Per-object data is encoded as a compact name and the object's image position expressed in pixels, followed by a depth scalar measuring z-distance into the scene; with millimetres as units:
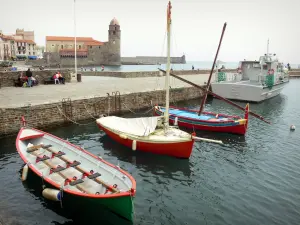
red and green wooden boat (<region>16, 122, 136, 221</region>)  7961
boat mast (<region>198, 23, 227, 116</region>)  19375
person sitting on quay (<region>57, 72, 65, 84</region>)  27792
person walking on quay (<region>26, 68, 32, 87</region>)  24156
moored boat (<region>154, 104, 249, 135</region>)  17609
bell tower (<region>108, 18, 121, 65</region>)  126444
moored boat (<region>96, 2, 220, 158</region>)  13125
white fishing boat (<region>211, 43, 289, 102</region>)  31203
